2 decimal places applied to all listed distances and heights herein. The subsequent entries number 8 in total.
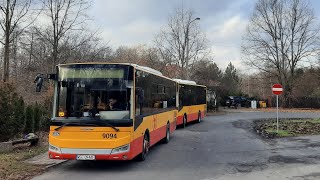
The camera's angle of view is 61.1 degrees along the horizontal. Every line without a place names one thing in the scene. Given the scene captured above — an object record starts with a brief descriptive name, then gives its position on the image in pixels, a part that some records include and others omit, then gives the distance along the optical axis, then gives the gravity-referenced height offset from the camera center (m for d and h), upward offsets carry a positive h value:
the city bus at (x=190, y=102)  17.37 -0.16
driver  7.46 -0.12
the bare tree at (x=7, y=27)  15.69 +4.29
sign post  16.27 +0.57
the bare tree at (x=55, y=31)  19.28 +4.93
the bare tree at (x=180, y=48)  33.77 +6.36
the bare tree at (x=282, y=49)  42.53 +7.99
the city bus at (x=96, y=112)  7.25 -0.34
